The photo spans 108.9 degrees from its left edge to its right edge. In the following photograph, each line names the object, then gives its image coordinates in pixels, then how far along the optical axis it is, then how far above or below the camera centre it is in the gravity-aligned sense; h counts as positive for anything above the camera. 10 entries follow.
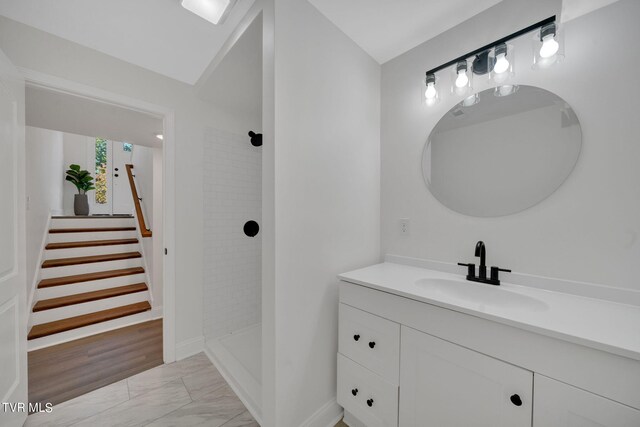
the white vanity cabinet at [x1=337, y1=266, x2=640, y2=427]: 0.68 -0.60
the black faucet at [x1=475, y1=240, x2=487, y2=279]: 1.27 -0.26
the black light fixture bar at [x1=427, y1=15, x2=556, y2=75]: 1.07 +0.89
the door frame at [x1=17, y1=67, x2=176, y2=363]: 1.93 -0.13
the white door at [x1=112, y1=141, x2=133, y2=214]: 6.14 +0.83
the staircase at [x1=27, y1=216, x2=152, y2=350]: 2.34 -0.89
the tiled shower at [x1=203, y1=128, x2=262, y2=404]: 2.21 -0.40
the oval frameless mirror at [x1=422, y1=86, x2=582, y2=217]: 1.14 +0.34
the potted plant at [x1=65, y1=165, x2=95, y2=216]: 4.92 +0.57
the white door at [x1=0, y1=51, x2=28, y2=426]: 1.15 -0.22
